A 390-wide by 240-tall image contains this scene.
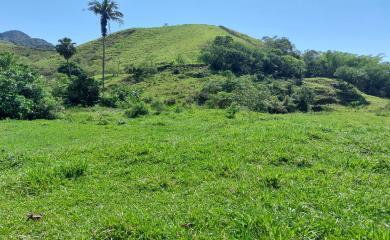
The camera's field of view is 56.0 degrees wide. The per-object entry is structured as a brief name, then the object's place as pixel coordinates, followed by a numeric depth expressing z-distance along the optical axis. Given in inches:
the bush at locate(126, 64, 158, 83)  3289.9
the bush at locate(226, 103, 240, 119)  1229.7
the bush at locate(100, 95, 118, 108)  2037.4
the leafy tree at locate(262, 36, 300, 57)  4582.7
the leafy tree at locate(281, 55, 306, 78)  3518.7
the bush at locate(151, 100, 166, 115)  1533.5
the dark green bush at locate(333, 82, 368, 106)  3058.6
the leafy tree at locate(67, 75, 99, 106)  1996.8
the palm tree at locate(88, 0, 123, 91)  2081.7
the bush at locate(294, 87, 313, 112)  2583.7
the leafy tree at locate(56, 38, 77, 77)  2805.1
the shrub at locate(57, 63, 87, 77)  3188.0
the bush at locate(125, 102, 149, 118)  1348.4
